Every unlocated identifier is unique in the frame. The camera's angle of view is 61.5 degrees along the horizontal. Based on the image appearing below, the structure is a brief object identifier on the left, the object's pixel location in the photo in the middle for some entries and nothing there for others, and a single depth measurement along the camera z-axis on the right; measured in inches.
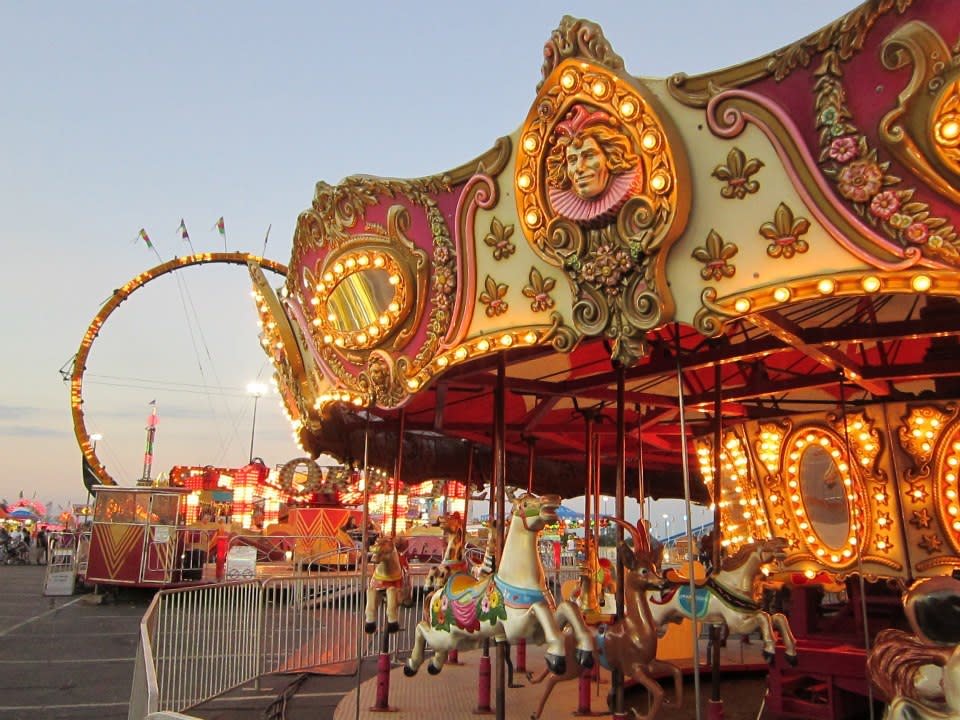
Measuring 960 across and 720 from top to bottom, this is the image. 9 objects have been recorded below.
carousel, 133.4
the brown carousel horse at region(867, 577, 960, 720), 113.8
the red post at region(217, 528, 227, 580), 678.5
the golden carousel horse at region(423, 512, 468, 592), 283.7
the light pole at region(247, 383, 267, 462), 1323.1
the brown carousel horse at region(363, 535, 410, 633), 262.3
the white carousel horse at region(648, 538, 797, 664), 208.1
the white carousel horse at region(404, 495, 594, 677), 180.4
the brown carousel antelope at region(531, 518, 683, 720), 204.7
